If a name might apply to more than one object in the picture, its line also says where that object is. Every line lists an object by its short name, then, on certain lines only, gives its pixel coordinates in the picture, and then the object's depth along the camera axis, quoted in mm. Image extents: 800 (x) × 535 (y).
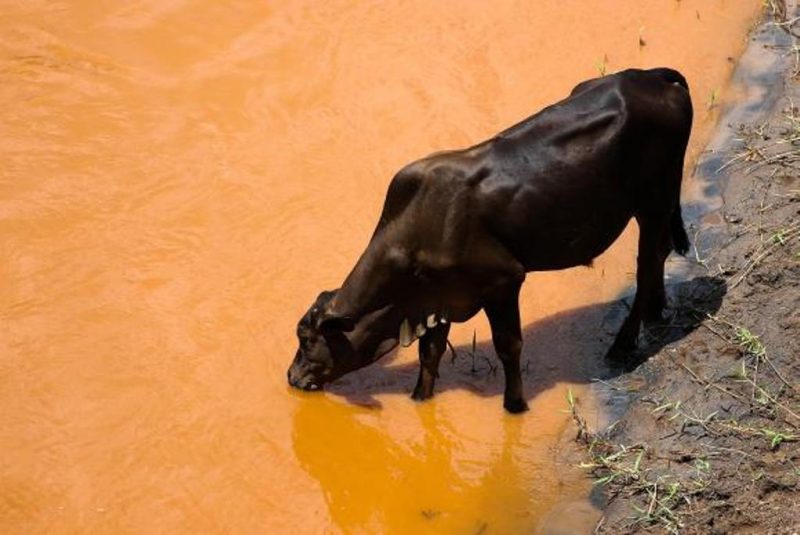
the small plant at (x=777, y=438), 13484
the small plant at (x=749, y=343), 14812
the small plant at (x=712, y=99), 20250
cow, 14141
